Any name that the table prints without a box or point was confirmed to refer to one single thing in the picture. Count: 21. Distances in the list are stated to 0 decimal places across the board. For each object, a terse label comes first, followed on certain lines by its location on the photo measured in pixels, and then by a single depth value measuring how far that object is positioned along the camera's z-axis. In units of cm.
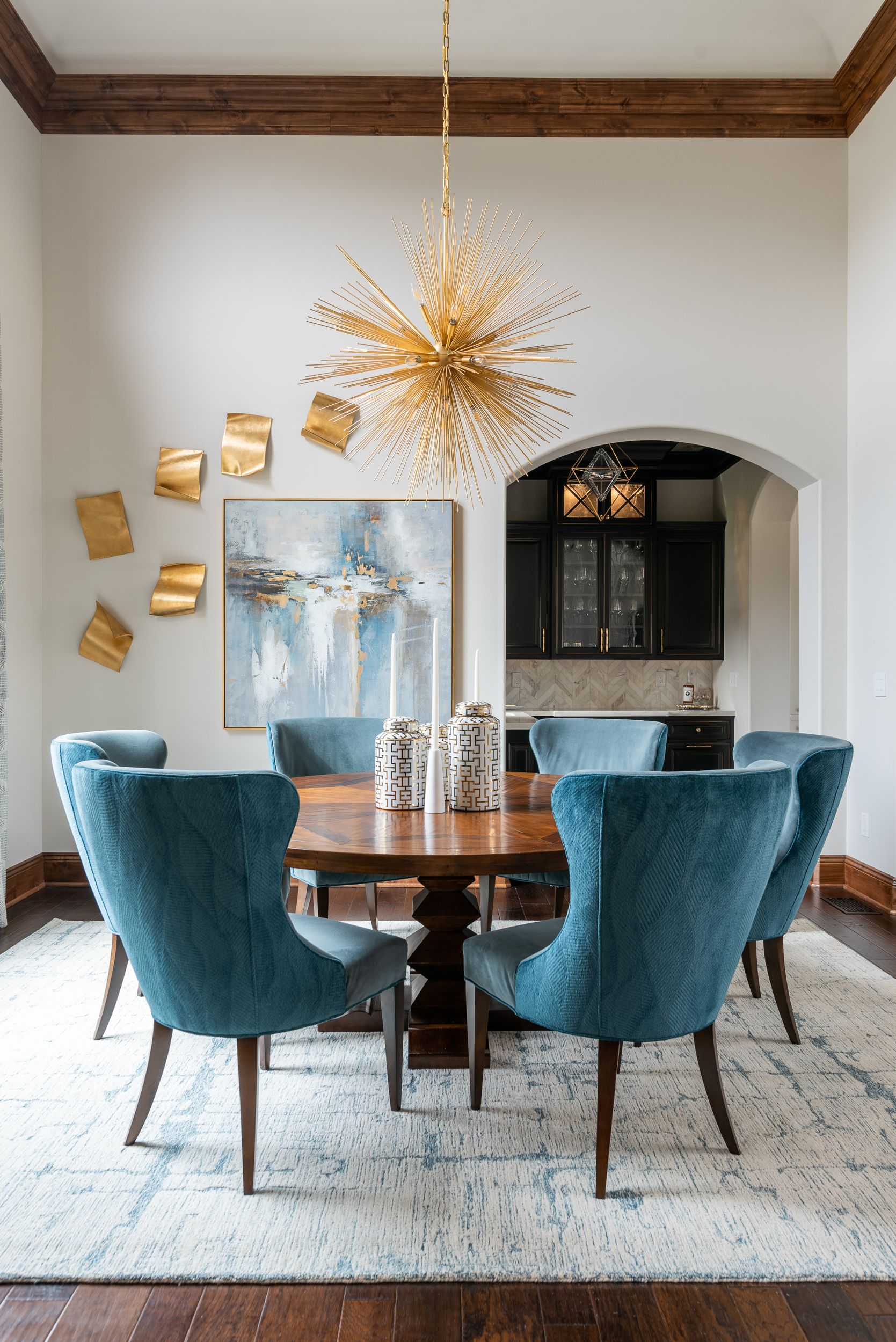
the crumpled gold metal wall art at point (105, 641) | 415
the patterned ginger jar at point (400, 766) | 236
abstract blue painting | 416
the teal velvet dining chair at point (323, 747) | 324
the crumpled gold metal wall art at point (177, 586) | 416
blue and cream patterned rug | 161
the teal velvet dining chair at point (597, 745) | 307
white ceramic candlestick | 233
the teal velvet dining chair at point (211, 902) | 164
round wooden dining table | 188
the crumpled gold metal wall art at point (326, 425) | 414
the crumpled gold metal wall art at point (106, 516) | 416
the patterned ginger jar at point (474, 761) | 232
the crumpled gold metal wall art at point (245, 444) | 415
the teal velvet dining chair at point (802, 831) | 236
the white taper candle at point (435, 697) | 220
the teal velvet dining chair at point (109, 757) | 204
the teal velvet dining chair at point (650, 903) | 163
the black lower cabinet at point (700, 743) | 603
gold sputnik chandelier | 231
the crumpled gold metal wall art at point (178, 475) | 415
